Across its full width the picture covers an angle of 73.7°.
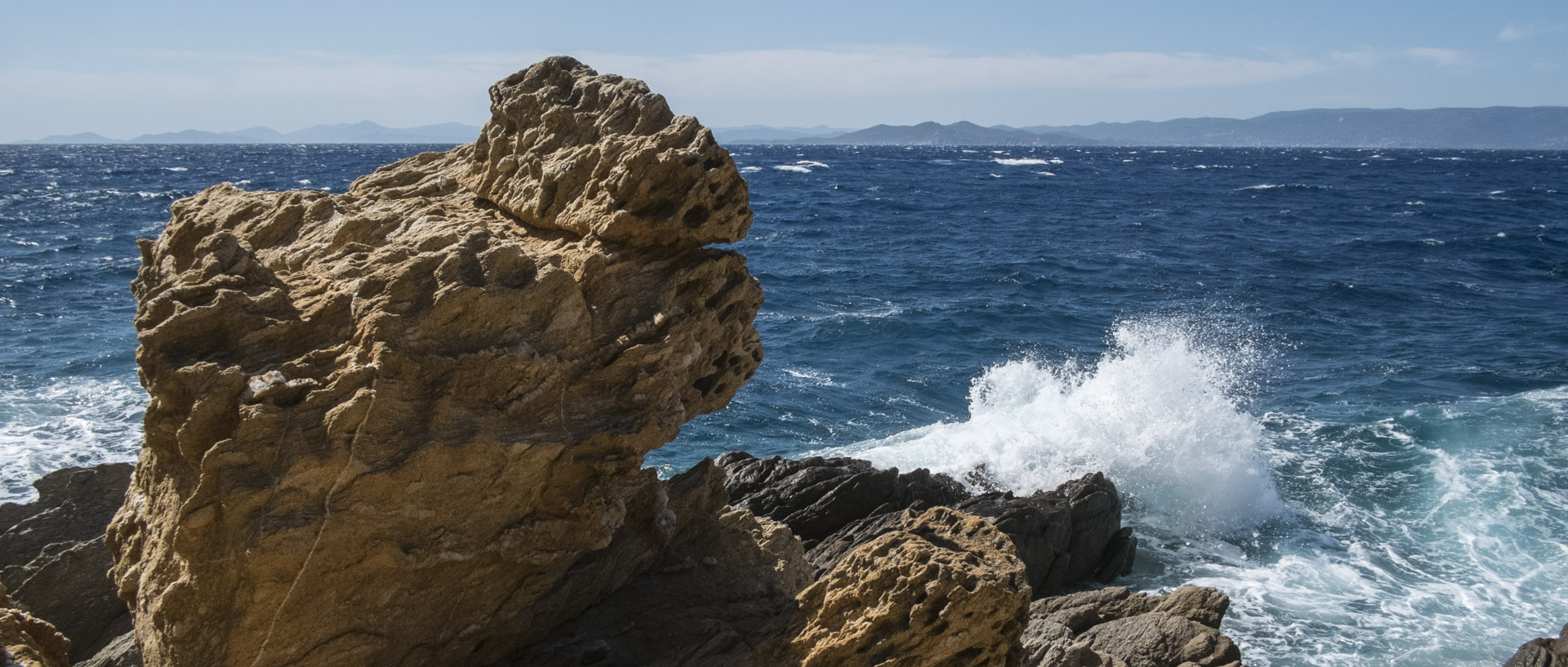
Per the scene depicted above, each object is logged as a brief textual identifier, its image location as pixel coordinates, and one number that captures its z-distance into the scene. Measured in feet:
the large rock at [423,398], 16.93
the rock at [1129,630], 26.11
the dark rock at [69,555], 24.48
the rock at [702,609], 20.39
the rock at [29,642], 16.83
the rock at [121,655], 21.72
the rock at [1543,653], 28.78
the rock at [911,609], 19.04
